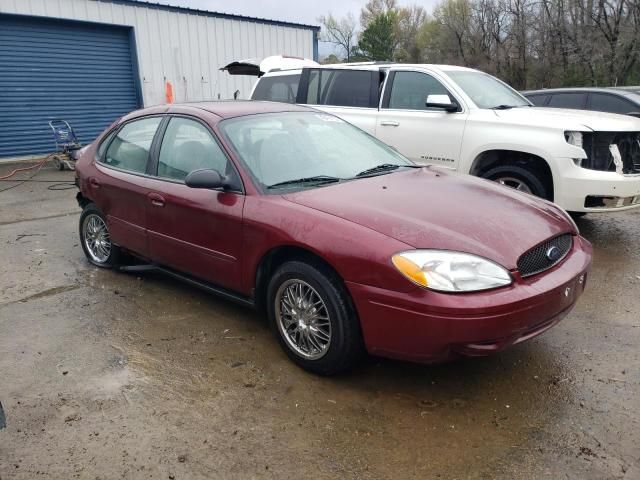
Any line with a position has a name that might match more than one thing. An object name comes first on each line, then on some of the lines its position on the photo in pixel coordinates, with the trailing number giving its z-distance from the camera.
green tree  53.59
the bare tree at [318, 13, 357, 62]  62.41
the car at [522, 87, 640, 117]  8.56
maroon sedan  2.69
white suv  5.28
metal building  11.98
